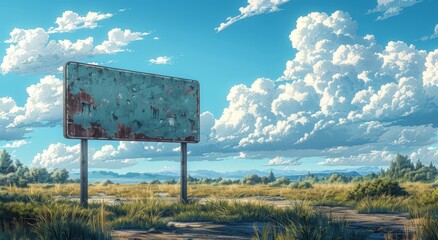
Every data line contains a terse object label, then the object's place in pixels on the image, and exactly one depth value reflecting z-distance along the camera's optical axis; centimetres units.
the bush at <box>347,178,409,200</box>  2006
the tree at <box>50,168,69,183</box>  4922
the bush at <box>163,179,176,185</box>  4543
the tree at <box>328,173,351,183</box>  4292
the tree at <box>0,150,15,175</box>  4703
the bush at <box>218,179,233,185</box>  4435
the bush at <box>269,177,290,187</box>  3912
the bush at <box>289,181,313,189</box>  3346
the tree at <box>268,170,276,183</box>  4681
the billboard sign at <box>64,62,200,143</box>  1526
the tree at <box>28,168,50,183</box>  4662
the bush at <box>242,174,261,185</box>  4440
